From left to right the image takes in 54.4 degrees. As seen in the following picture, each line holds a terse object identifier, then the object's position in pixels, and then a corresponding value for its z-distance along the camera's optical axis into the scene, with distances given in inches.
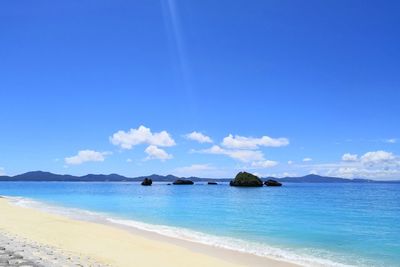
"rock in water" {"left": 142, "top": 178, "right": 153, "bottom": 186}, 7533.5
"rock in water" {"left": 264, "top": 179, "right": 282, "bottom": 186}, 6899.1
